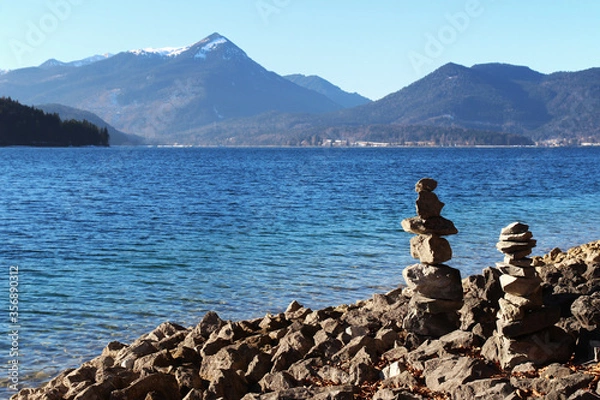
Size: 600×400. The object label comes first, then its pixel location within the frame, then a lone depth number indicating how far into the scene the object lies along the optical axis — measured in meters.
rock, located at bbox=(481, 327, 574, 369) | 10.81
